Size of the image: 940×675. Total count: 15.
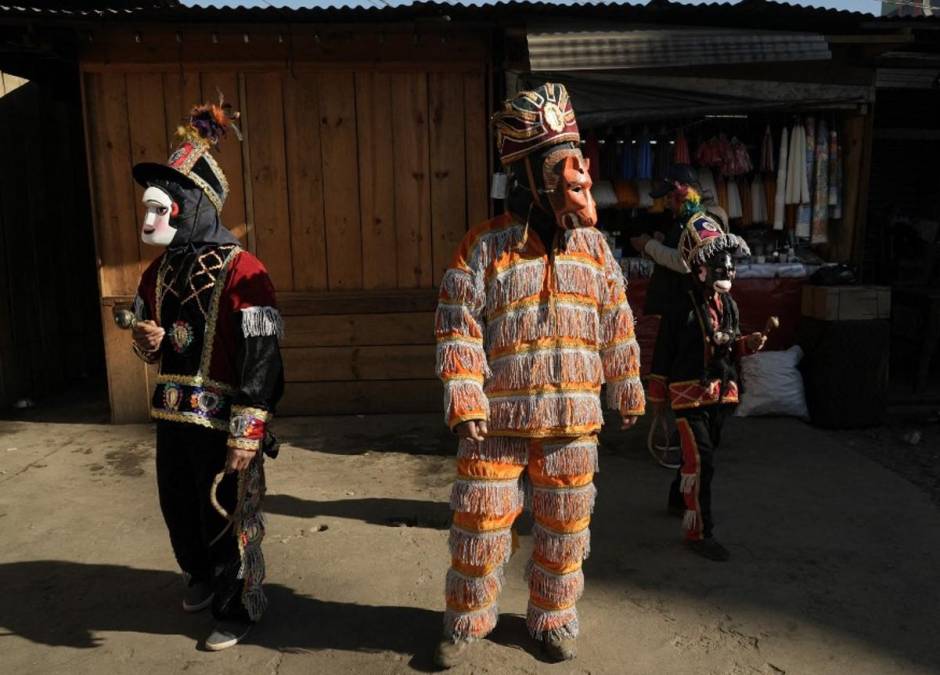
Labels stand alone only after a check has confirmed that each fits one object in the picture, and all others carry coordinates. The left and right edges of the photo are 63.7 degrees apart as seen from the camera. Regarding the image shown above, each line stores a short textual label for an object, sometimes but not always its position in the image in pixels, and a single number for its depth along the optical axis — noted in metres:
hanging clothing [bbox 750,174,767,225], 6.75
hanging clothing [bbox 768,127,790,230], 6.55
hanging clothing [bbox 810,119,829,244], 6.49
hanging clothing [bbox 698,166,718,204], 6.48
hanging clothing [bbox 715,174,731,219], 6.68
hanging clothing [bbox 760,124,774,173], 6.58
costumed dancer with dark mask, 3.70
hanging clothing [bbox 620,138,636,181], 6.41
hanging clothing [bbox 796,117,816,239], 6.51
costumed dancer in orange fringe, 2.57
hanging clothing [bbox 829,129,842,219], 6.51
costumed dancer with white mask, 2.83
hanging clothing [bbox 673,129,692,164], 6.38
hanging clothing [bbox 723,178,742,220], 6.70
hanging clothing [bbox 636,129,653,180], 6.38
